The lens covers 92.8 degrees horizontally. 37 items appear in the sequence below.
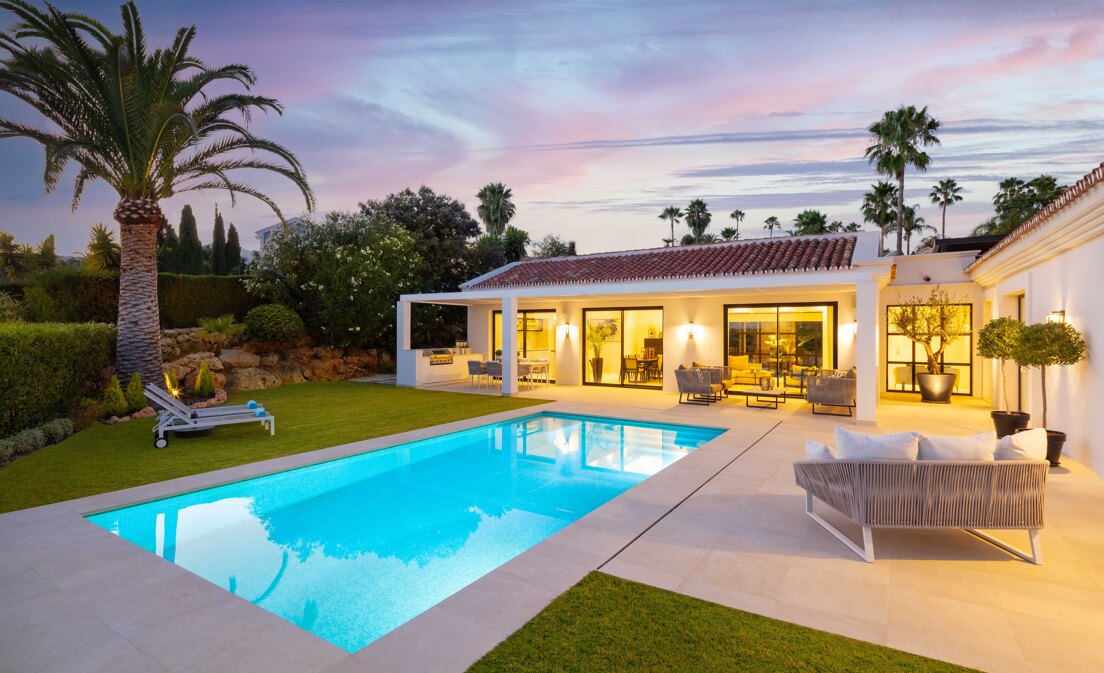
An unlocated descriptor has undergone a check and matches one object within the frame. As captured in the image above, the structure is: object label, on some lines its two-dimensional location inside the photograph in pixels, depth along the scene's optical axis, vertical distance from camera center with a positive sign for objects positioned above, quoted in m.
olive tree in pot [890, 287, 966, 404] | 13.95 +0.39
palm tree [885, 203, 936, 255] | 37.53 +9.13
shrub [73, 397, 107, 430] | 10.18 -1.48
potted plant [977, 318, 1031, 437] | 8.30 -0.06
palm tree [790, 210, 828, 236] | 35.59 +8.28
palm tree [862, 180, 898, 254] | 31.56 +8.62
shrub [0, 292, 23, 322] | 14.25 +0.84
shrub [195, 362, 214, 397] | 12.15 -0.97
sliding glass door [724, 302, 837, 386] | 14.81 +0.13
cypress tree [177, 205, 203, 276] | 27.73 +4.94
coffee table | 12.48 -1.55
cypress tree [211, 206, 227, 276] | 30.30 +5.22
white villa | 7.80 +0.90
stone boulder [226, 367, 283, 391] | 16.38 -1.25
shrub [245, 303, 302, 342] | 18.09 +0.60
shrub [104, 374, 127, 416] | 10.71 -1.25
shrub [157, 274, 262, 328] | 18.64 +1.56
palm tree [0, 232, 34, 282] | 19.31 +2.99
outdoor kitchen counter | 18.17 -1.04
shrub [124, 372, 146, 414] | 11.06 -1.18
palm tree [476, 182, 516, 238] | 39.53 +10.17
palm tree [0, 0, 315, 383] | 9.91 +4.51
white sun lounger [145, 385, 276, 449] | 8.83 -1.35
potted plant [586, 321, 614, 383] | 17.97 +0.10
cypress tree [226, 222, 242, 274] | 31.27 +5.38
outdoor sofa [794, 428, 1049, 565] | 4.32 -1.17
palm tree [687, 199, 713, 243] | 44.53 +10.64
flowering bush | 19.64 +2.36
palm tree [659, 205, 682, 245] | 46.12 +11.27
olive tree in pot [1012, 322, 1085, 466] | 7.19 -0.07
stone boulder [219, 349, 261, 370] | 16.66 -0.60
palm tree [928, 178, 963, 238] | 37.88 +10.84
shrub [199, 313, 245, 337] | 17.30 +0.47
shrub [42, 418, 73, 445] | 8.99 -1.58
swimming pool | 4.32 -2.05
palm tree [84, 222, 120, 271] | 17.33 +2.92
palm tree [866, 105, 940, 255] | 27.20 +10.79
